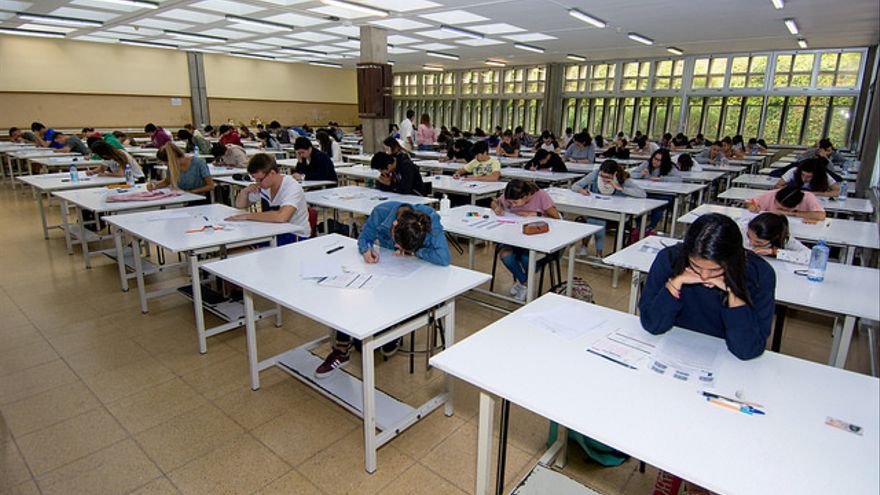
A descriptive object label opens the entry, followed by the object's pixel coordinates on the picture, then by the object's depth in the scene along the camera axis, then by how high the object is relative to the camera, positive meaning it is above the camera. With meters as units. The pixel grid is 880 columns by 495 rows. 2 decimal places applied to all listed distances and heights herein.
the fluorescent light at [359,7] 7.54 +2.02
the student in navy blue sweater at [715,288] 1.67 -0.56
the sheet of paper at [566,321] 1.97 -0.80
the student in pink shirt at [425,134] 12.80 -0.04
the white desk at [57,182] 5.43 -0.66
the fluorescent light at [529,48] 11.63 +2.15
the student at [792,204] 4.11 -0.56
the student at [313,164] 6.29 -0.44
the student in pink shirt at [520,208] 4.19 -0.66
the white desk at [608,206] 4.56 -0.69
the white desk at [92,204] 4.43 -0.73
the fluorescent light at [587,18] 7.95 +2.02
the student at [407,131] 11.93 +0.02
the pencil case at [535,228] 3.67 -0.71
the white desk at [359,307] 2.16 -0.82
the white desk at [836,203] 4.73 -0.67
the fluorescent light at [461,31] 9.46 +2.07
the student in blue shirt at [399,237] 2.75 -0.62
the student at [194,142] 9.34 -0.28
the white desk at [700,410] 1.21 -0.82
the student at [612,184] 5.18 -0.52
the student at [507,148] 10.00 -0.30
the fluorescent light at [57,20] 9.36 +2.14
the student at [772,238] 2.95 -0.62
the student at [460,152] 8.81 -0.35
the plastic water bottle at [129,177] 5.40 -0.56
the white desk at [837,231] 3.47 -0.71
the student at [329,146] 8.50 -0.28
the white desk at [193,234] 3.27 -0.76
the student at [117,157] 5.62 -0.36
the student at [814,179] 5.29 -0.43
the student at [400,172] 5.41 -0.46
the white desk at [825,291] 2.29 -0.78
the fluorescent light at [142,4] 8.16 +2.11
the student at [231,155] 7.68 -0.43
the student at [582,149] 8.90 -0.26
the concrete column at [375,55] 9.59 +1.54
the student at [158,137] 10.38 -0.21
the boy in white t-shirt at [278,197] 3.83 -0.56
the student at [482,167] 6.55 -0.46
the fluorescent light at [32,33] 11.54 +2.26
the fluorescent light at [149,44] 13.51 +2.38
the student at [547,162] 7.38 -0.42
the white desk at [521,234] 3.44 -0.76
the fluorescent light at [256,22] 9.13 +2.11
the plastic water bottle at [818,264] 2.63 -0.68
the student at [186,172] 5.25 -0.48
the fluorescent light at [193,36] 11.35 +2.24
